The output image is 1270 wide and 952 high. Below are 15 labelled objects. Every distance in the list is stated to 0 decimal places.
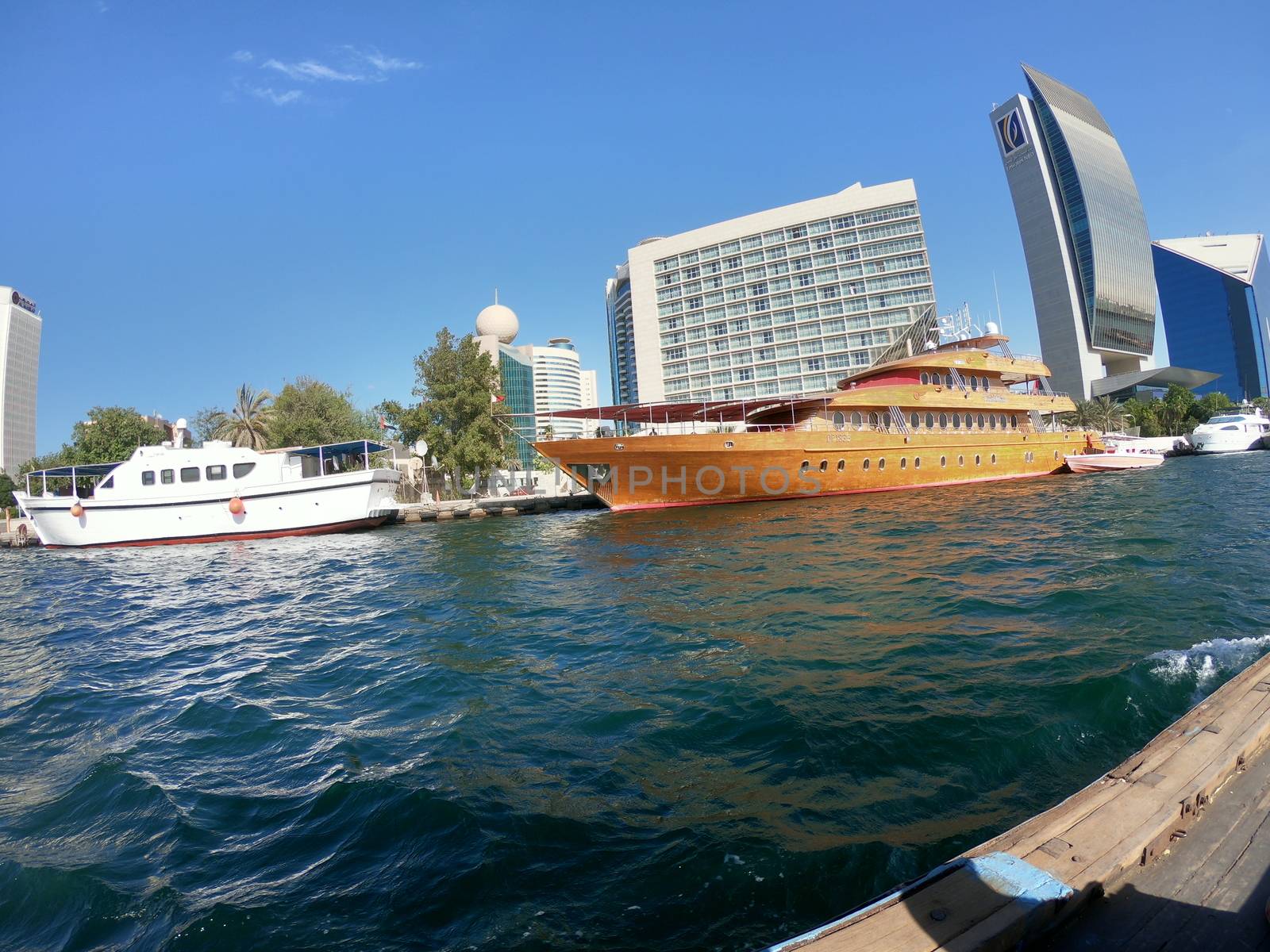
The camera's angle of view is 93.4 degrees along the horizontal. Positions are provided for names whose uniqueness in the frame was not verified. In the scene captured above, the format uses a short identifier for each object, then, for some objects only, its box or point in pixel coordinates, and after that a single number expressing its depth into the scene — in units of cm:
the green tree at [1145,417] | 7100
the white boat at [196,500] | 2378
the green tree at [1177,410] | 7225
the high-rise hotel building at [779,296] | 7619
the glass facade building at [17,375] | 11562
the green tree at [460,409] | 3747
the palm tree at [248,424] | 4425
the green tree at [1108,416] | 6956
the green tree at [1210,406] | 7225
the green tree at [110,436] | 3934
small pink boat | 3219
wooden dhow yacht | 2298
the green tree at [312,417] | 4297
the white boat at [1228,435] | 5116
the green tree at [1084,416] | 6921
